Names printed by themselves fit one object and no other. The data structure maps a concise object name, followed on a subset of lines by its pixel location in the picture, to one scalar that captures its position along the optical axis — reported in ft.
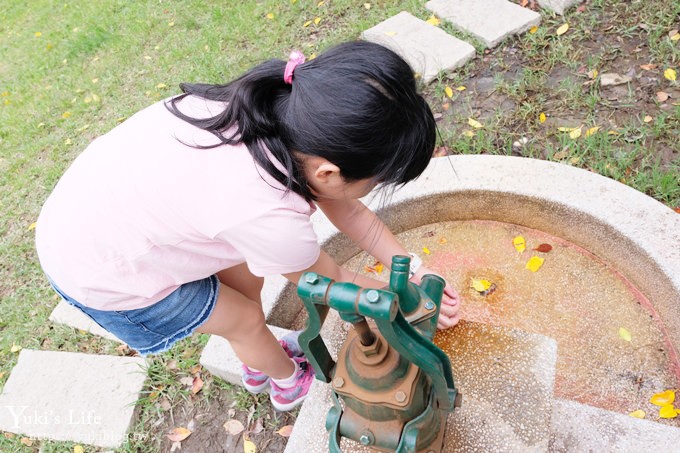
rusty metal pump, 2.99
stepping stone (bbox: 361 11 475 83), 10.31
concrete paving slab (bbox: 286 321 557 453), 4.57
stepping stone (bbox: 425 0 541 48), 10.60
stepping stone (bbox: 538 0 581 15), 10.74
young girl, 4.05
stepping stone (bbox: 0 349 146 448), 7.32
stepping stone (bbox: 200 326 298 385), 6.95
